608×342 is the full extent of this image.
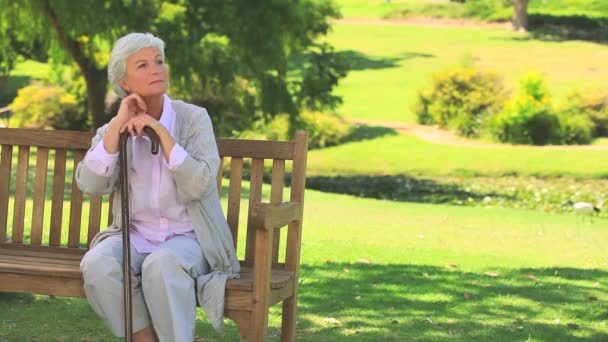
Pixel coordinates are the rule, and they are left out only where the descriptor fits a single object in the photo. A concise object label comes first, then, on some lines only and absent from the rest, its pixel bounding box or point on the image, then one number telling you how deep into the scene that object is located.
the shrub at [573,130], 25.25
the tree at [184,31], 17.27
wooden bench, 4.21
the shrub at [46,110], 23.58
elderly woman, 4.14
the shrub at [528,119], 25.11
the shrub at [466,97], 26.75
